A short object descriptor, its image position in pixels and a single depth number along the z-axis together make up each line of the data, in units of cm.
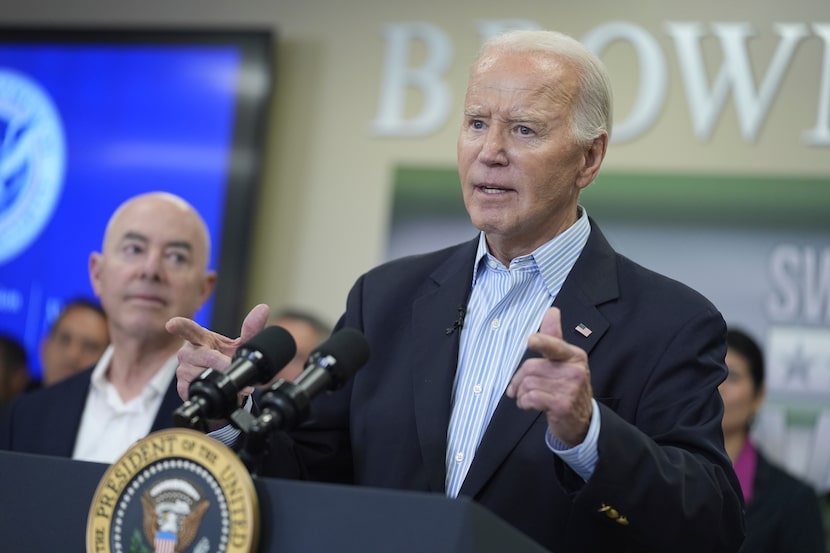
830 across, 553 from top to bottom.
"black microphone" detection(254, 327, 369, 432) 343
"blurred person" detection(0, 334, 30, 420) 1085
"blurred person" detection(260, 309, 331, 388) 989
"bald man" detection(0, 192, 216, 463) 682
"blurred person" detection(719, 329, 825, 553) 848
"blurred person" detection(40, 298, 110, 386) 1021
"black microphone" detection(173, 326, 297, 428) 352
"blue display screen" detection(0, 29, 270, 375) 1119
